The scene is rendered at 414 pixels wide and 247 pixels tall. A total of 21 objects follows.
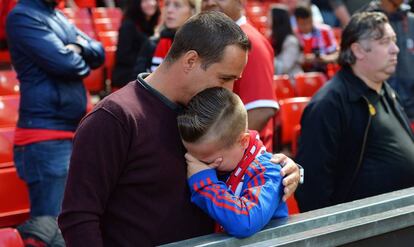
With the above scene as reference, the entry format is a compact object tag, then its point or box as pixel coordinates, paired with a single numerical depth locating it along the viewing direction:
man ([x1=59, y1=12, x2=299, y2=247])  2.99
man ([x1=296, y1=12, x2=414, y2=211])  5.11
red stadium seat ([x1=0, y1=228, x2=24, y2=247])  3.98
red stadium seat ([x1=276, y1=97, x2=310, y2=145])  9.39
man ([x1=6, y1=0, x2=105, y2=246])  5.62
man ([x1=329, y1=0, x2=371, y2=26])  16.16
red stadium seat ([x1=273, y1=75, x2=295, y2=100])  11.22
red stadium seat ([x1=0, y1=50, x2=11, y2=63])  11.71
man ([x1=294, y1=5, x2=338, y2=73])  13.39
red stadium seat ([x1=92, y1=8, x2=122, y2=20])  14.98
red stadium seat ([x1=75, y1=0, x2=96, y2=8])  11.64
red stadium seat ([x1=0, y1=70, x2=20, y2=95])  8.90
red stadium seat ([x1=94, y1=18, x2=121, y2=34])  14.06
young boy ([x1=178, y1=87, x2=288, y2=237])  3.09
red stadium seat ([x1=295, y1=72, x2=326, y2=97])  11.57
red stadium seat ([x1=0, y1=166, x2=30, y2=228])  6.31
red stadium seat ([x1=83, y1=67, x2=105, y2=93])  11.27
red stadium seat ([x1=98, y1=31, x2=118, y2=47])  13.30
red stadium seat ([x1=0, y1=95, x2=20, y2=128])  7.51
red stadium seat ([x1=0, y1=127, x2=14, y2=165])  6.67
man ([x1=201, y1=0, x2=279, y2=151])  5.19
